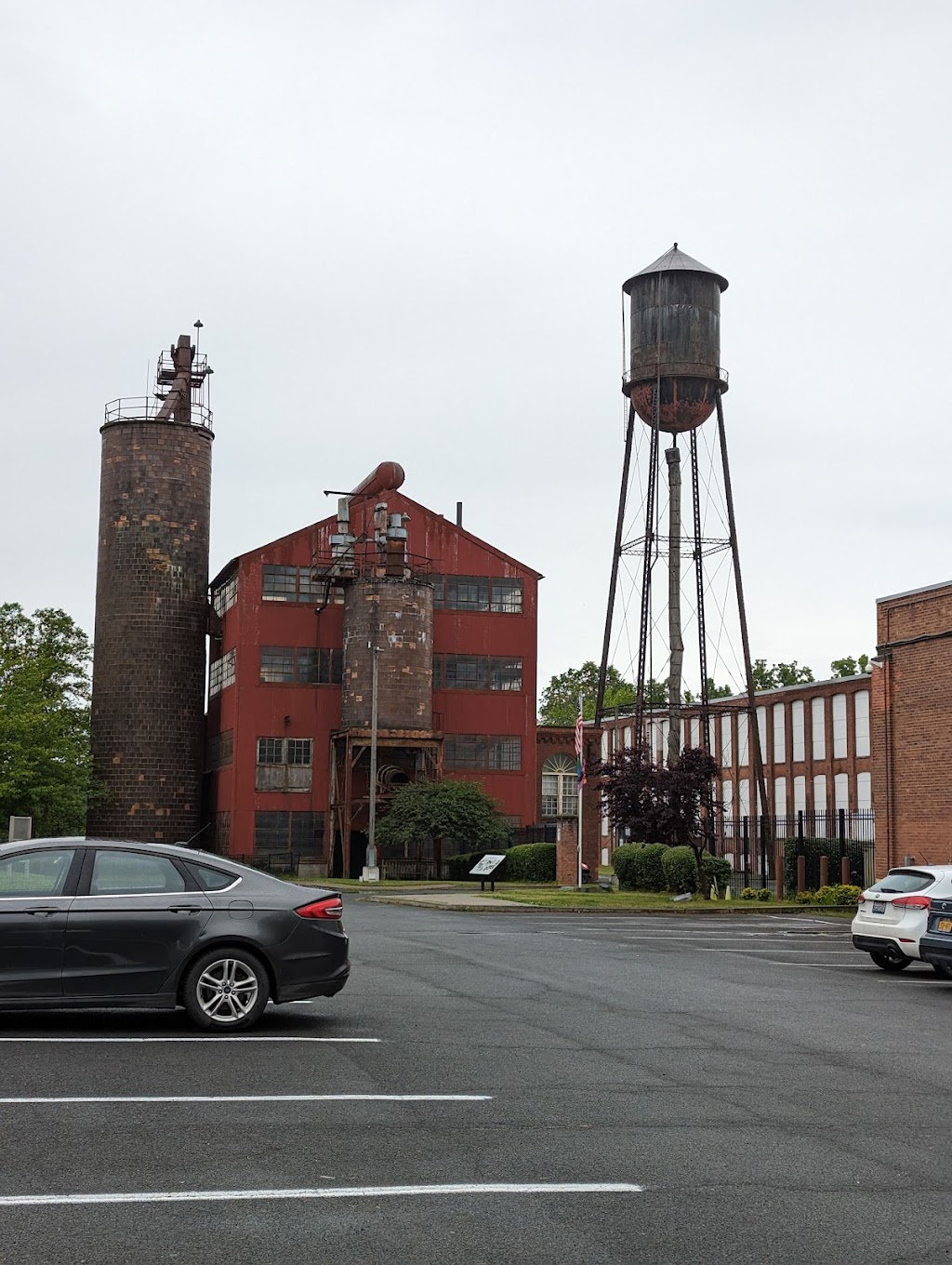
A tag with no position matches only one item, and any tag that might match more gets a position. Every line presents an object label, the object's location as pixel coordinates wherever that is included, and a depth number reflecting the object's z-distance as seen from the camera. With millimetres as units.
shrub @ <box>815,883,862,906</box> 35750
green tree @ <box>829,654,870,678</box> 104500
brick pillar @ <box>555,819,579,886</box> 46469
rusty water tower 50719
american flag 41594
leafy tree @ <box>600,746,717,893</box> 39000
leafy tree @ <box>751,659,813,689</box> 109138
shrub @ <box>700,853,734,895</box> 39344
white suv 18719
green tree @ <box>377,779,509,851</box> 54188
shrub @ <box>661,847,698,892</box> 40062
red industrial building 57094
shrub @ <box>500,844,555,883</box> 51531
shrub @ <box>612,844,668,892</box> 42562
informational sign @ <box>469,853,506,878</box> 41781
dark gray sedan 11633
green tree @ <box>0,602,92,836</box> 61188
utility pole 51562
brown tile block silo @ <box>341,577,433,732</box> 56719
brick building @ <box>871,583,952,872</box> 31859
